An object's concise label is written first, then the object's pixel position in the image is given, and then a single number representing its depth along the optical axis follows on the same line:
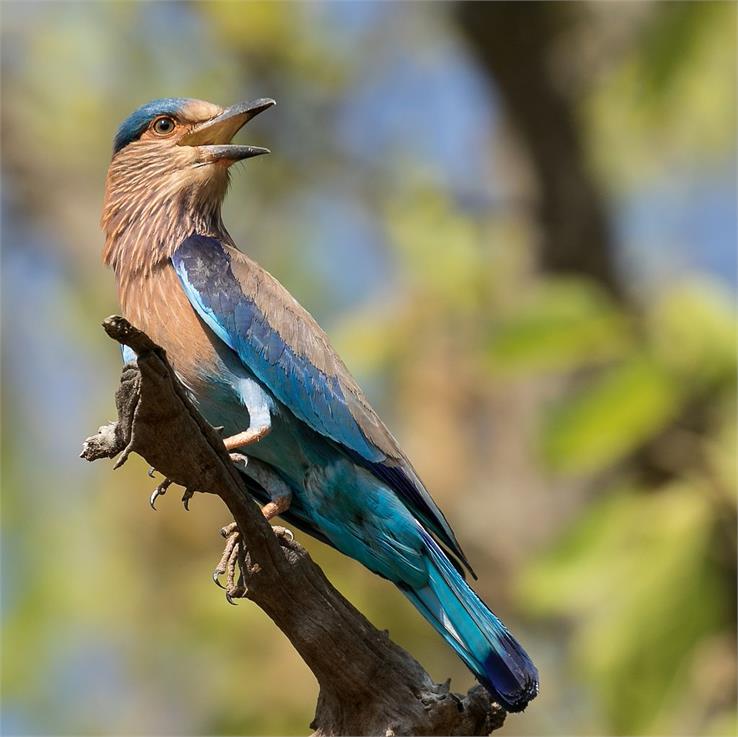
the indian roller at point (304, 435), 9.50
